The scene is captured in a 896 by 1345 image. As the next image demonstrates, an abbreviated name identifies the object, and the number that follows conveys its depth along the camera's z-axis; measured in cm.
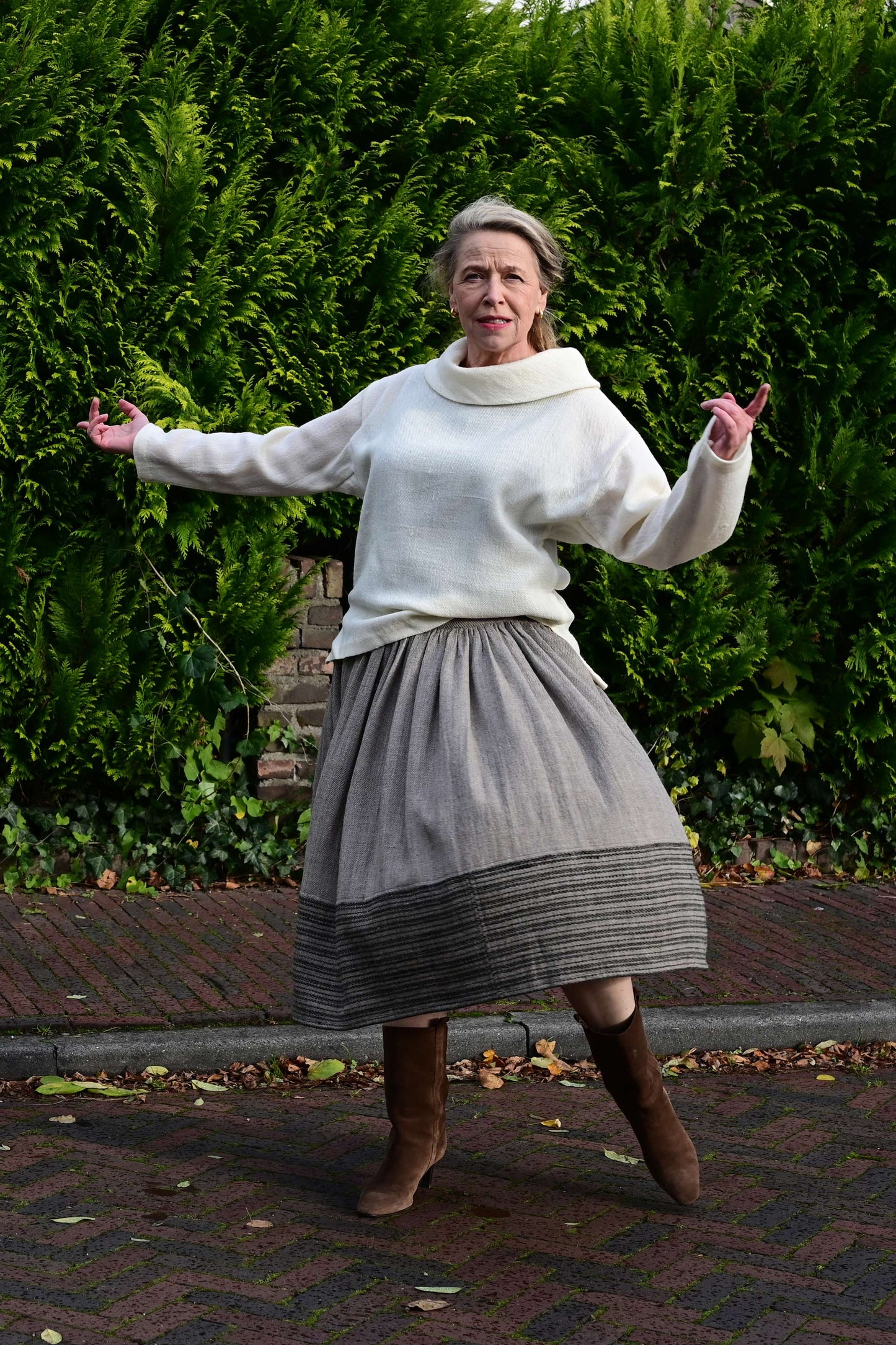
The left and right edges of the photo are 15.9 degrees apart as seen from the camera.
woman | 618
